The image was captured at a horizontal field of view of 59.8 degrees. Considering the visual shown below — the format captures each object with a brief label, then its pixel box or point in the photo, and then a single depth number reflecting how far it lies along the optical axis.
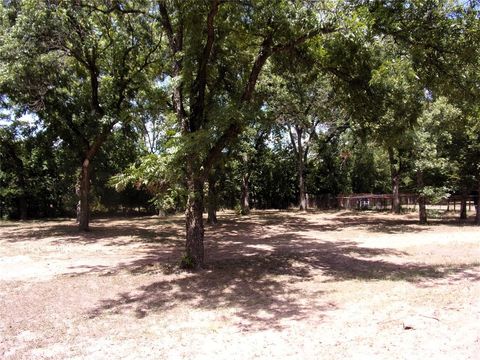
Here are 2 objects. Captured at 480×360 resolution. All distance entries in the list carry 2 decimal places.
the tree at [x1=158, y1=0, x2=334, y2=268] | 7.71
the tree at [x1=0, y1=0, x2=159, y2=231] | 11.28
